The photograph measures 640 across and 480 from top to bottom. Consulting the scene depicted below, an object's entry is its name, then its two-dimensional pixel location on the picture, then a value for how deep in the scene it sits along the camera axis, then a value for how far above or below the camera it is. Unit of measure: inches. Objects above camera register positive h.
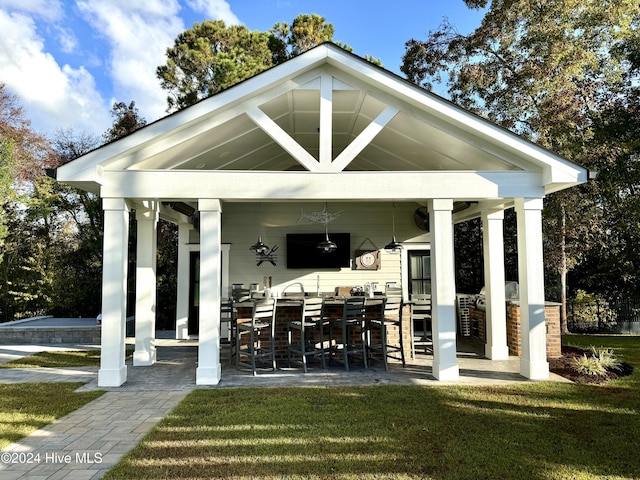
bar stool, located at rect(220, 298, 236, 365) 283.0 -48.5
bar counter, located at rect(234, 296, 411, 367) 273.3 -31.5
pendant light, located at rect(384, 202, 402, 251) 358.9 +17.7
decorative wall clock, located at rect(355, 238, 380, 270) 394.3 +8.3
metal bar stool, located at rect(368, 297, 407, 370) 261.7 -34.8
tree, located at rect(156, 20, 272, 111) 609.3 +299.9
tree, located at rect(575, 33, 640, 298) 405.7 +74.9
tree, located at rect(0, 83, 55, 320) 503.5 +74.5
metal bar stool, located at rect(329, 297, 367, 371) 260.2 -32.2
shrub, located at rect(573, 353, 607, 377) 247.0 -58.4
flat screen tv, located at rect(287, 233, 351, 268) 390.6 +13.8
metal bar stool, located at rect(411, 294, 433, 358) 304.7 -35.3
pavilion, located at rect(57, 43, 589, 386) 228.4 +49.4
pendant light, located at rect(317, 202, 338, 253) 330.0 +16.3
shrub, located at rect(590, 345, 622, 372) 260.8 -58.2
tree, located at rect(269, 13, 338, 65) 658.8 +352.1
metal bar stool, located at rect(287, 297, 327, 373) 257.3 -37.7
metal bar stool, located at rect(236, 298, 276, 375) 249.0 -33.7
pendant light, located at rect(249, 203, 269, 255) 353.1 +17.3
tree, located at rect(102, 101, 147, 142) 570.6 +197.5
